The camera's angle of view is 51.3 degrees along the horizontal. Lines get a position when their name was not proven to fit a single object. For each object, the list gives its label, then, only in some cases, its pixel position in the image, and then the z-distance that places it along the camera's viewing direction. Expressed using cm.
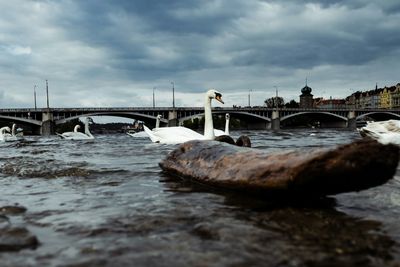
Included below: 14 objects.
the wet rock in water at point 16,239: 280
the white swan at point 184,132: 1507
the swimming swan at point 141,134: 3694
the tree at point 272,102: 16970
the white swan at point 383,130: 1003
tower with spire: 16675
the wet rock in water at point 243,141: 981
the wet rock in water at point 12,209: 396
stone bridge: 7312
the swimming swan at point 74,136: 3084
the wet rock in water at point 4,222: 336
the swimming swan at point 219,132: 1895
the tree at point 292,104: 17000
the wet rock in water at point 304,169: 338
